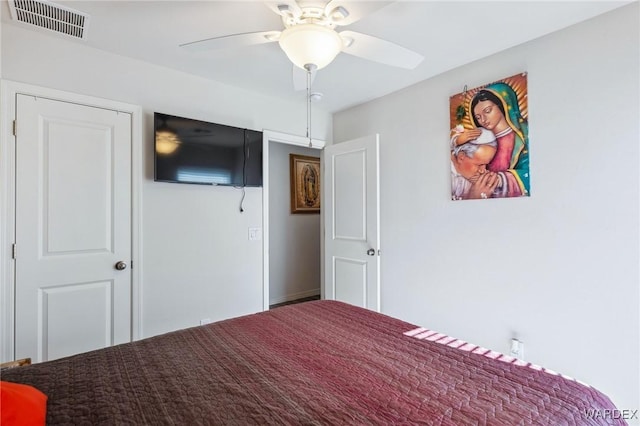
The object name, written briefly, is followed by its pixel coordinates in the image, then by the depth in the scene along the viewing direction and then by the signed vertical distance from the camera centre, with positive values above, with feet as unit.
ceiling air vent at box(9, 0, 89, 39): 5.59 +3.84
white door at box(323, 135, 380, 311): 9.54 -0.14
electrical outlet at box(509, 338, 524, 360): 7.09 -3.01
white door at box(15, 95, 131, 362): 6.38 -0.17
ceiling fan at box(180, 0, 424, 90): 4.32 +2.78
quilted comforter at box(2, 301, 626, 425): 2.98 -1.87
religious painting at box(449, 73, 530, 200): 7.10 +1.85
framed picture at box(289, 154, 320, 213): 14.82 +1.70
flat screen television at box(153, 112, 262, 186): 7.86 +1.82
